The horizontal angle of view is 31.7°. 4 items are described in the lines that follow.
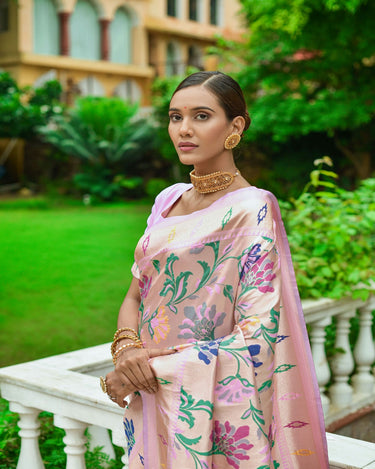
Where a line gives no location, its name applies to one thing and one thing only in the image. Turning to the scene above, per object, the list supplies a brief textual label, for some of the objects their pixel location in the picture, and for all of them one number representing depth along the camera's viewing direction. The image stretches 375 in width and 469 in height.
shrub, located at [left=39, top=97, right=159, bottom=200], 15.50
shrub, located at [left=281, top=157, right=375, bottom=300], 3.53
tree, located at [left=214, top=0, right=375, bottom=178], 11.88
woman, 1.46
